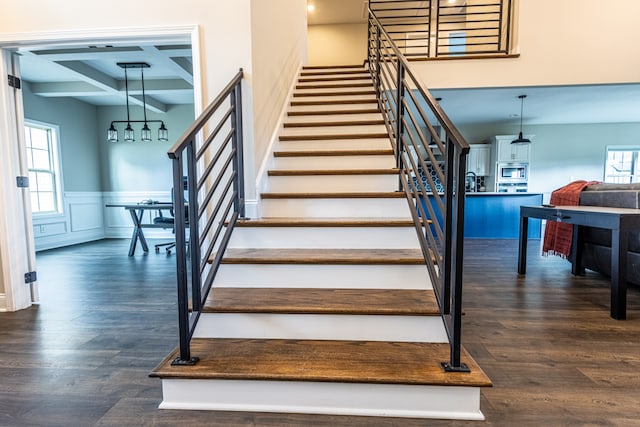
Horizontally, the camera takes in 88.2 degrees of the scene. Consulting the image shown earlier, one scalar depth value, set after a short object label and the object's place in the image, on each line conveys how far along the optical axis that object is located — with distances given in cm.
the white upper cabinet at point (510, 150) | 753
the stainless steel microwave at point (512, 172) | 761
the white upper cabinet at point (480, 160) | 786
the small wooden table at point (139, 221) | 478
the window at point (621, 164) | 777
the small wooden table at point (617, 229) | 224
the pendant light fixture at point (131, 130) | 453
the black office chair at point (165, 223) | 496
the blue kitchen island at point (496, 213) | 604
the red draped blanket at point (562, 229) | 354
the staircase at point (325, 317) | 132
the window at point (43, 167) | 549
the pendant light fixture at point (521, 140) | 617
